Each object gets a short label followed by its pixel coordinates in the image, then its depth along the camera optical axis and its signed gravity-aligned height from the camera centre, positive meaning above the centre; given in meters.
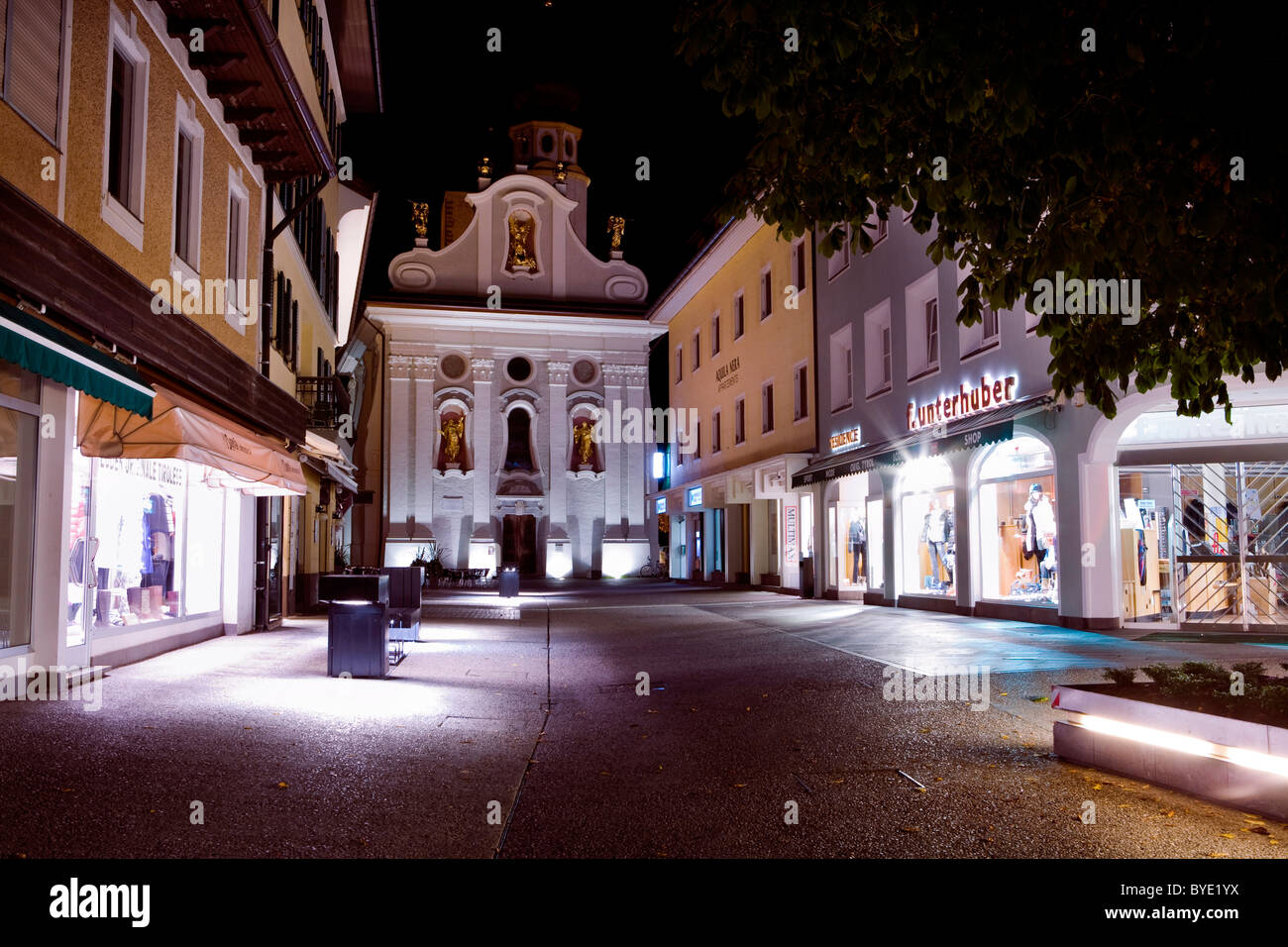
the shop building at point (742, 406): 26.89 +4.00
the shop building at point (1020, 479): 14.65 +0.89
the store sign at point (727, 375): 32.94 +5.28
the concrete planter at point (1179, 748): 5.13 -1.15
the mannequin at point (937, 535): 19.14 +0.03
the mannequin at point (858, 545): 23.14 -0.16
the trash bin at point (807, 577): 25.25 -0.94
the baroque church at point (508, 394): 44.56 +6.43
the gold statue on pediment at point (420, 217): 47.03 +14.64
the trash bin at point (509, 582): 28.34 -1.16
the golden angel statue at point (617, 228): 48.84 +14.57
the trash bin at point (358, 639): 10.33 -0.97
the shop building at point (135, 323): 8.12 +2.05
